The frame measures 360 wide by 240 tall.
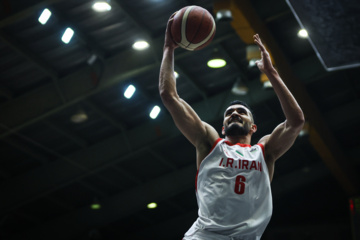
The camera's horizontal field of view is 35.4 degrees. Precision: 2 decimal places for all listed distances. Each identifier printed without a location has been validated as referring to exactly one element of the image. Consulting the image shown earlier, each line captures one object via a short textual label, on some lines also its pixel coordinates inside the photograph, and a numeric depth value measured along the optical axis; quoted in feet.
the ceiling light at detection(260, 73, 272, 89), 42.86
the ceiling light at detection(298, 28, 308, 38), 41.48
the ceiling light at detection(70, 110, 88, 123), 43.86
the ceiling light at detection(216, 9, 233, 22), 33.17
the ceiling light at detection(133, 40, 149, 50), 38.75
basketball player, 13.82
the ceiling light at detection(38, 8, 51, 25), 33.06
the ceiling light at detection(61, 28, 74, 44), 34.88
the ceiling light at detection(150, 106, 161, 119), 46.32
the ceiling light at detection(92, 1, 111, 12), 33.65
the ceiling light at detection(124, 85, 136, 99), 42.57
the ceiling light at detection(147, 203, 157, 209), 60.56
